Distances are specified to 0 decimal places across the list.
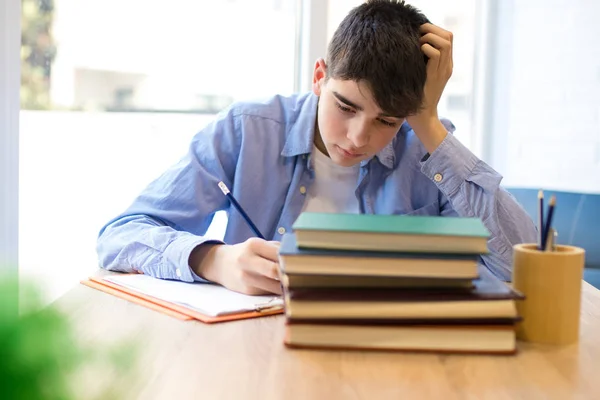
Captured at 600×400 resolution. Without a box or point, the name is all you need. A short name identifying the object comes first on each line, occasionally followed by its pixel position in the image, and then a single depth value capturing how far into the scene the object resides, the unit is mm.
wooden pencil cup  804
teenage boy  1165
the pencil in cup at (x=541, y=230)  821
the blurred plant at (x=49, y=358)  193
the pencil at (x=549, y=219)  785
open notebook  921
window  2246
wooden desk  669
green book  760
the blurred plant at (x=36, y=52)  2174
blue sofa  1764
